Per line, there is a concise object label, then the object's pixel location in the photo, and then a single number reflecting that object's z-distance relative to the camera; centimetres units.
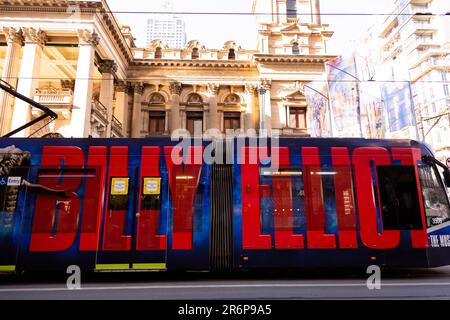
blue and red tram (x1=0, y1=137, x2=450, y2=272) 761
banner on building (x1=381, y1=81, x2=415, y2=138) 1936
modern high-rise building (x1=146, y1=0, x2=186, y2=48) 16225
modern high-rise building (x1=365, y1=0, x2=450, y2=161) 4712
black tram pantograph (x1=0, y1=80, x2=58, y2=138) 917
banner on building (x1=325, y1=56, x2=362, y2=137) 2184
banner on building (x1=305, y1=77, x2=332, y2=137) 2384
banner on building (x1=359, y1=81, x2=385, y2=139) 2181
